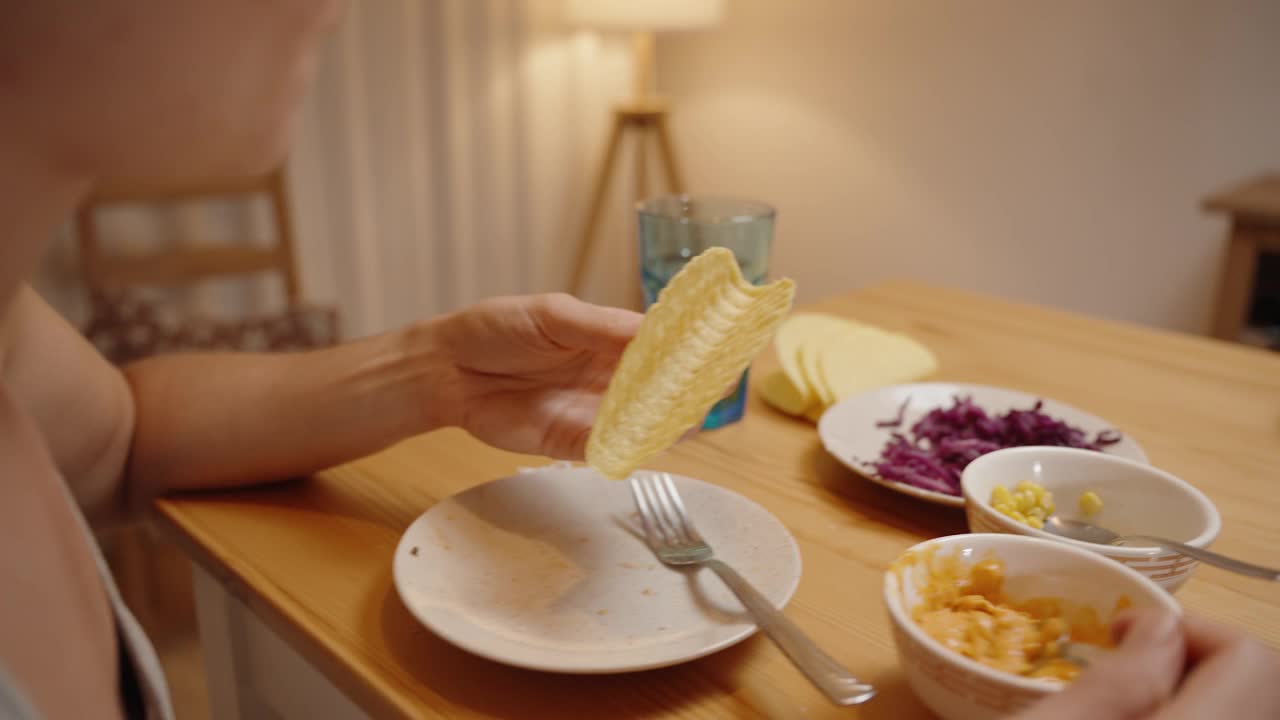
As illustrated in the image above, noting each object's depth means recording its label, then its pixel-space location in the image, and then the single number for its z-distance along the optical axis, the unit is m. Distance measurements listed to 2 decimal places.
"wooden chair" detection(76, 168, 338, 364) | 2.28
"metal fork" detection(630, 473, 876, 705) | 0.59
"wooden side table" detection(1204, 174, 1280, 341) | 2.25
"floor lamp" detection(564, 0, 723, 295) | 3.04
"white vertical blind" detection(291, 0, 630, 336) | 3.04
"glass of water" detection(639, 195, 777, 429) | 1.03
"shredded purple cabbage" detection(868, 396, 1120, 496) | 0.89
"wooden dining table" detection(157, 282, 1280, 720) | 0.63
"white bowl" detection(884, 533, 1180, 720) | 0.53
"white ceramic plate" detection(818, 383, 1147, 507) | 0.95
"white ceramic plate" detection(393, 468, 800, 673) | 0.65
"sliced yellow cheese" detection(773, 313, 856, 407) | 1.11
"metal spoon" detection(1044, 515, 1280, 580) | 0.64
